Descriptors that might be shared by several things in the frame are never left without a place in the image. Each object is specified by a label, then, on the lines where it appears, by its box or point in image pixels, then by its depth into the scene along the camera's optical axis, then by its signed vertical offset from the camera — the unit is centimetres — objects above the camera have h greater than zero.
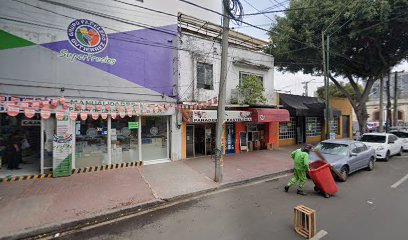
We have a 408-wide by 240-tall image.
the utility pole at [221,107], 805 +40
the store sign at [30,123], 908 -21
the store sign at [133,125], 1066 -34
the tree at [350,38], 1233 +515
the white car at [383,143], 1241 -145
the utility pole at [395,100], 2212 +183
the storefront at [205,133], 1185 -88
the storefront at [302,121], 1730 -27
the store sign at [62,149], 873 -125
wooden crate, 431 -208
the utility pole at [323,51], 1312 +395
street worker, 661 -147
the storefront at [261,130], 1376 -85
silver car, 838 -150
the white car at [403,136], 1558 -126
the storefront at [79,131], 868 -59
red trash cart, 654 -184
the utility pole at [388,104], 2032 +137
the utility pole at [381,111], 1948 +59
